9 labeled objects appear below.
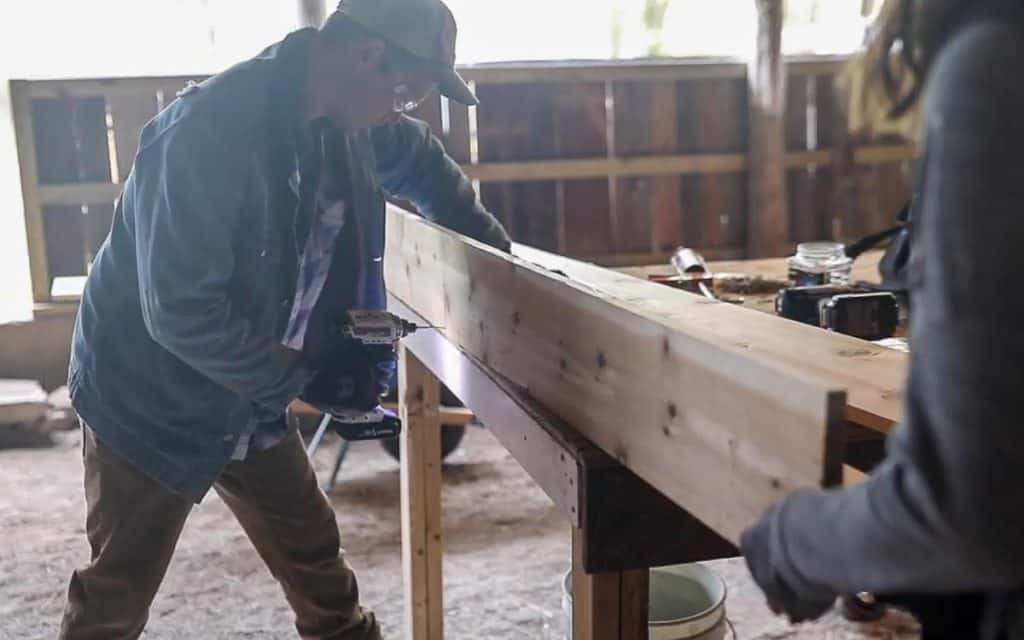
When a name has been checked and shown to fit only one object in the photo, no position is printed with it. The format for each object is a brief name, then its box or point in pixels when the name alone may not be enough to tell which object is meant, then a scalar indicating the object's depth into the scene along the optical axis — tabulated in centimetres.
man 185
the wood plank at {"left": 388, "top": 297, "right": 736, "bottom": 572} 133
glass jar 261
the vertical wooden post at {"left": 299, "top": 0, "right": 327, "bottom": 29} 477
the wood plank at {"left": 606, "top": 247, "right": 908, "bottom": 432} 136
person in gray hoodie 74
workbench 134
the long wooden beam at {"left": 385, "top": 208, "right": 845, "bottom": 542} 96
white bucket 228
